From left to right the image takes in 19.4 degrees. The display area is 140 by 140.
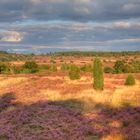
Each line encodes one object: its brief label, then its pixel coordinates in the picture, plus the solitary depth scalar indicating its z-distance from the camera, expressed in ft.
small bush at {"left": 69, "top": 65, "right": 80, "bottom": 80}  192.75
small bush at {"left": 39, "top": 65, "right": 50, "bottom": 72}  310.98
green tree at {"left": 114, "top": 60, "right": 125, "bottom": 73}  273.01
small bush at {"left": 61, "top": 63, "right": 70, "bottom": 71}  309.53
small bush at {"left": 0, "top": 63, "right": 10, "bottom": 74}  292.06
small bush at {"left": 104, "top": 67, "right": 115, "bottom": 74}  286.64
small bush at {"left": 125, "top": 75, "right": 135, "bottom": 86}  158.49
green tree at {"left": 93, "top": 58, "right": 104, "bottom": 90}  136.26
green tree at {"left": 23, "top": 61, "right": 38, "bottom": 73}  292.81
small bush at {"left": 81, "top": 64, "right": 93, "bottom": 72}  280.59
